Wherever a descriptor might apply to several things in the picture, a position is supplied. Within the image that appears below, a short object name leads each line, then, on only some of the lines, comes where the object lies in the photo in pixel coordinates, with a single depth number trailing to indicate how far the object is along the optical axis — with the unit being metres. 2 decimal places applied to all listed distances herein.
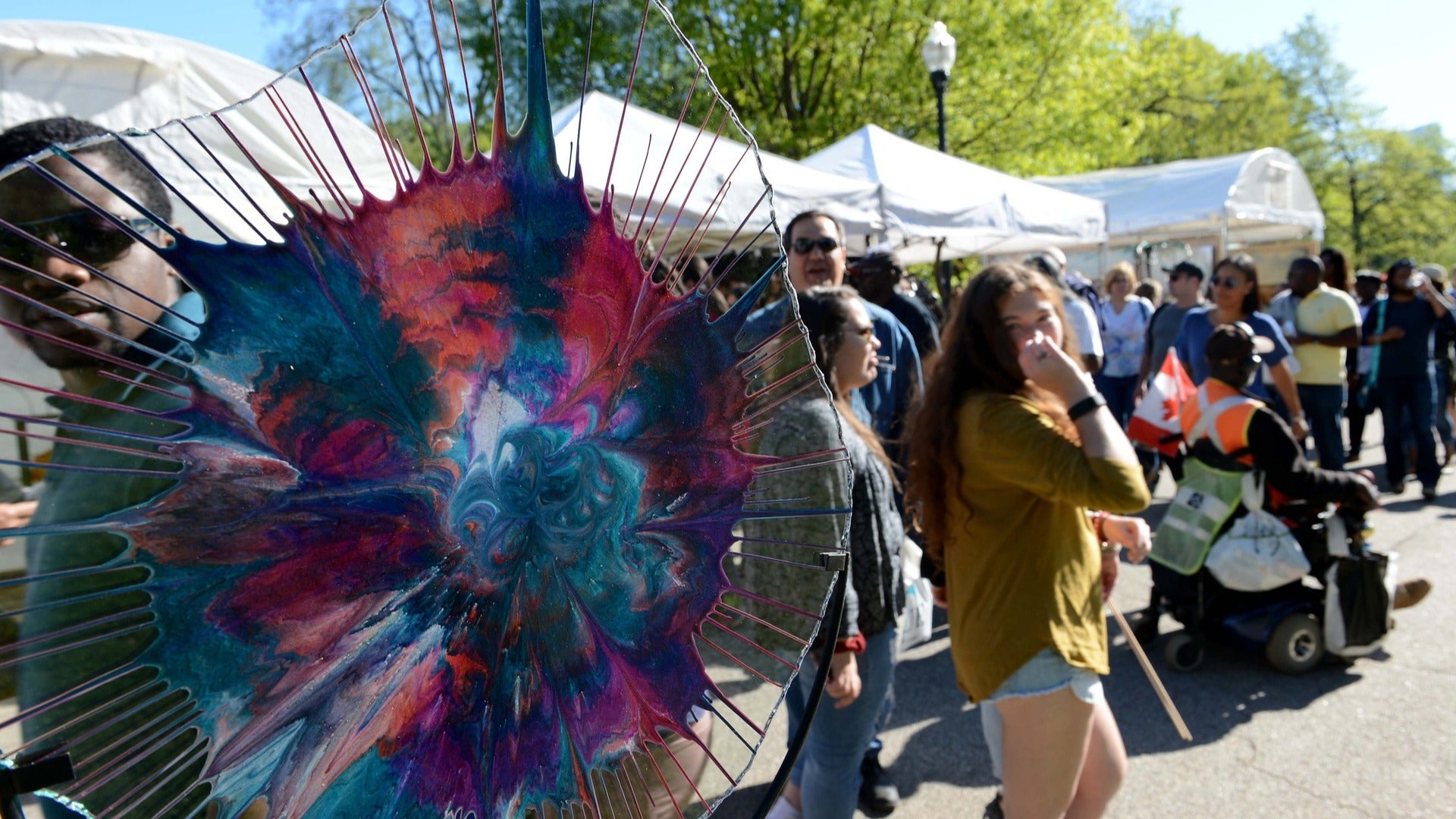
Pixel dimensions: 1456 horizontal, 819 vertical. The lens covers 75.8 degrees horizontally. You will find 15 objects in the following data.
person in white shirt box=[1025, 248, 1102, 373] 5.62
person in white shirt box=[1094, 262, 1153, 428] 7.91
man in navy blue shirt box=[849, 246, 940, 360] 4.75
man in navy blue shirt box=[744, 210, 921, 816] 3.57
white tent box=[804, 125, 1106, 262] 7.34
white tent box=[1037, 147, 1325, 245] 12.82
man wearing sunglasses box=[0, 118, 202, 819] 0.66
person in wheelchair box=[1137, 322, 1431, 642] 4.05
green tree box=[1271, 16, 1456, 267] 34.47
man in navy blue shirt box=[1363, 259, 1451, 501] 7.54
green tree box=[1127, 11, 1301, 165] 32.66
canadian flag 4.53
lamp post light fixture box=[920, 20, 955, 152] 10.02
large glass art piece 0.67
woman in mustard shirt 2.18
